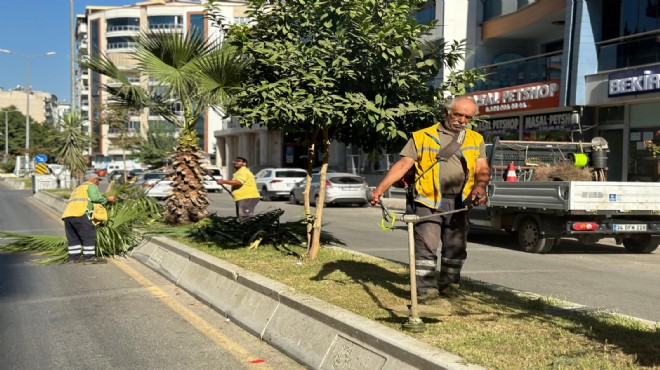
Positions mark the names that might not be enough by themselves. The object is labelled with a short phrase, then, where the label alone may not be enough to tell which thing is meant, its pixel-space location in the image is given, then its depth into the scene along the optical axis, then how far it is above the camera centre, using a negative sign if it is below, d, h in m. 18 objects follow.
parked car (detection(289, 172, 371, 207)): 25.30 -1.39
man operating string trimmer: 5.50 -0.15
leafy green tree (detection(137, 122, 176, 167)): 59.81 +0.90
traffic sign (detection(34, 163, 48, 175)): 36.56 -1.02
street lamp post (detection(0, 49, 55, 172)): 52.86 -0.04
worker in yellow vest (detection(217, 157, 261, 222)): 12.45 -0.75
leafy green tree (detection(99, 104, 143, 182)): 41.09 +1.83
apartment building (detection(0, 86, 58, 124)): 146.75 +11.61
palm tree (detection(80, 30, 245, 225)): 12.26 +1.20
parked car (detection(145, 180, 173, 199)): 27.37 -1.68
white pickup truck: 10.83 -0.85
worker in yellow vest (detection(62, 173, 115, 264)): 10.19 -1.15
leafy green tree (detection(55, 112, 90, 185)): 26.25 +0.26
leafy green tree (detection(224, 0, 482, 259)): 7.37 +1.06
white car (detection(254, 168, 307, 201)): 30.75 -1.32
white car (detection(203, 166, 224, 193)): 38.53 -1.79
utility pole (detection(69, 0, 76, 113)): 29.27 +3.65
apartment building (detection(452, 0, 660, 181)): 18.44 +2.43
